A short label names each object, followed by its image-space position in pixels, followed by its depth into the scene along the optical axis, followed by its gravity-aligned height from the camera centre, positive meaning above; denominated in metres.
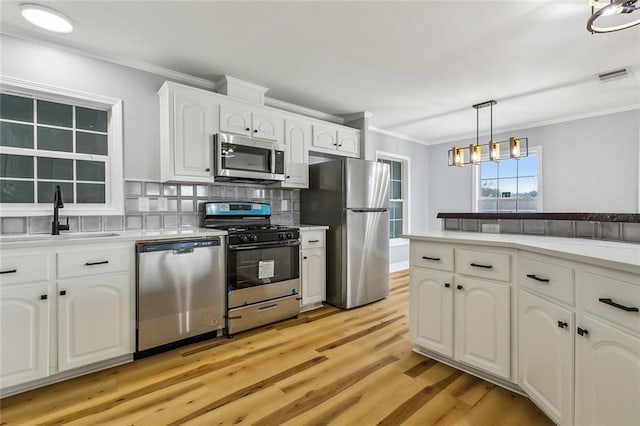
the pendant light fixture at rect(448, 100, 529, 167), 3.31 +0.68
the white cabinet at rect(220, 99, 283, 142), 3.03 +0.93
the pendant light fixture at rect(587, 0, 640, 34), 1.47 +0.99
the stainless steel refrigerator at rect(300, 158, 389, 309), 3.51 -0.14
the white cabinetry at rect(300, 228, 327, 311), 3.38 -0.65
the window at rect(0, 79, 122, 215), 2.36 +0.48
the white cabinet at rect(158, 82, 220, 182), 2.73 +0.73
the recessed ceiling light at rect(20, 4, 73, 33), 2.02 +1.32
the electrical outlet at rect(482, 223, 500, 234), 2.39 -0.13
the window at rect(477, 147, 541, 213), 4.94 +0.44
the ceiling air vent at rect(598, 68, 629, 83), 3.00 +1.35
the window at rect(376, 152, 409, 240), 5.57 +0.29
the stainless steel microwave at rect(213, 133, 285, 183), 2.93 +0.52
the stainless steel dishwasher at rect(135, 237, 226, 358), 2.30 -0.65
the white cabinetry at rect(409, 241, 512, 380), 1.86 -0.63
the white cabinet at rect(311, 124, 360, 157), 3.81 +0.93
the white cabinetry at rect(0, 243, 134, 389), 1.84 -0.64
